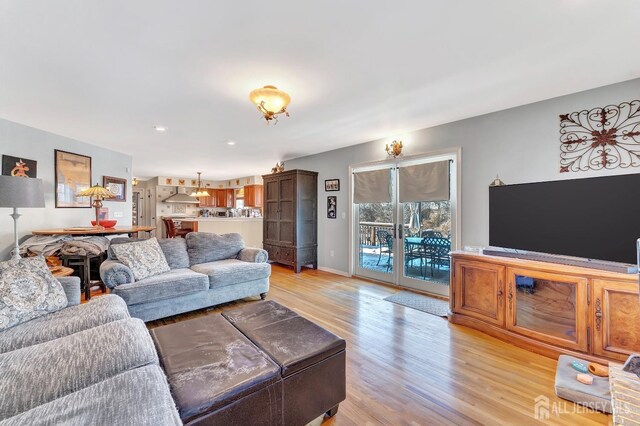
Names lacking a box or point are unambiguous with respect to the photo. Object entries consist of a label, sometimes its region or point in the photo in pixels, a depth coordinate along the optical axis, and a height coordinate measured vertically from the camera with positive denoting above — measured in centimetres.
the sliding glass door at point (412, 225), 385 -20
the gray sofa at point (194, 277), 281 -77
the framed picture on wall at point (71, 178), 434 +59
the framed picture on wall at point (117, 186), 532 +54
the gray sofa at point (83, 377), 91 -69
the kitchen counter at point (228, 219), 676 -18
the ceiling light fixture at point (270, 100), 246 +107
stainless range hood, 955 +51
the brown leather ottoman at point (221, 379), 117 -81
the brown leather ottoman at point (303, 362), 144 -85
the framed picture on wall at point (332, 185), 534 +57
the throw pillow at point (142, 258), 305 -54
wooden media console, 205 -83
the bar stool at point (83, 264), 343 -69
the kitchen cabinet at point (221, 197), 1085 +62
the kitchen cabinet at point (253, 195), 934 +60
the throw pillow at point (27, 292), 179 -58
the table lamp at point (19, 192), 221 +17
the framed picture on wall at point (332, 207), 541 +11
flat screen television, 199 -4
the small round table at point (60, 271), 255 -58
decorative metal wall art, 250 +74
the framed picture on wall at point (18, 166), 355 +64
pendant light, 966 +68
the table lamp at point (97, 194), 410 +28
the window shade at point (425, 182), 381 +46
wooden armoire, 543 -10
